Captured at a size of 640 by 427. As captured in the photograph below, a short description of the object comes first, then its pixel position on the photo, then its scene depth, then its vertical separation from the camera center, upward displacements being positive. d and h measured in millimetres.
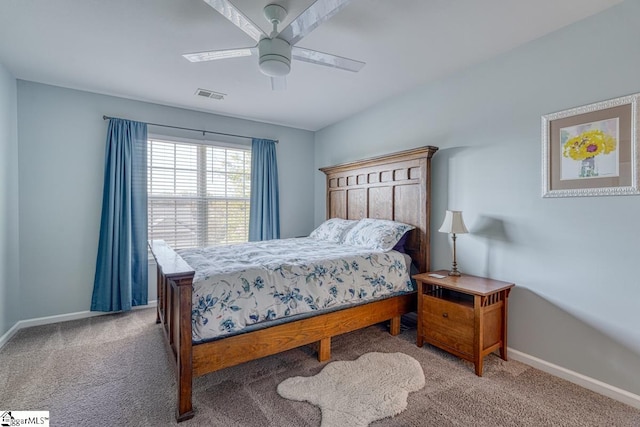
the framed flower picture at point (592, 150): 1879 +415
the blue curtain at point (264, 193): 4387 +274
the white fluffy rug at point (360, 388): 1749 -1192
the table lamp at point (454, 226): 2576 -135
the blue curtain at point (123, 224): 3367 -141
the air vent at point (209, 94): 3359 +1365
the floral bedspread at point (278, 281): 1883 -527
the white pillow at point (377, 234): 2969 -243
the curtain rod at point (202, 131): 3461 +1098
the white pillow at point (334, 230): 3594 -235
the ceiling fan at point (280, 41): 1582 +1084
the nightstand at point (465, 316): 2184 -838
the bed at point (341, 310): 1747 -568
